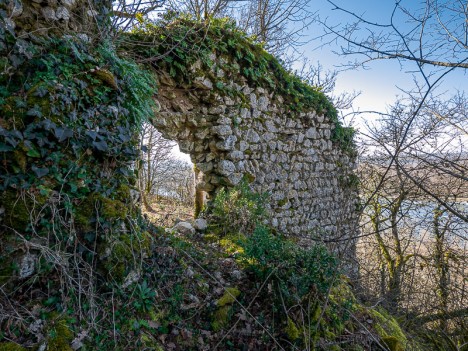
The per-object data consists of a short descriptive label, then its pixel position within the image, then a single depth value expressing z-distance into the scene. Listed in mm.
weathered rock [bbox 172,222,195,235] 3775
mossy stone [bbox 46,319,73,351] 1501
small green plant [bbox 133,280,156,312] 2010
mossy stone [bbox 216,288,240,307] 2395
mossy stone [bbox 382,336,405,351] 2500
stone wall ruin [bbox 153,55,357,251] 4129
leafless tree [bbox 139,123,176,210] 7758
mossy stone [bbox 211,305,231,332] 2270
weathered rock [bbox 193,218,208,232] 3934
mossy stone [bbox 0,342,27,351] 1383
